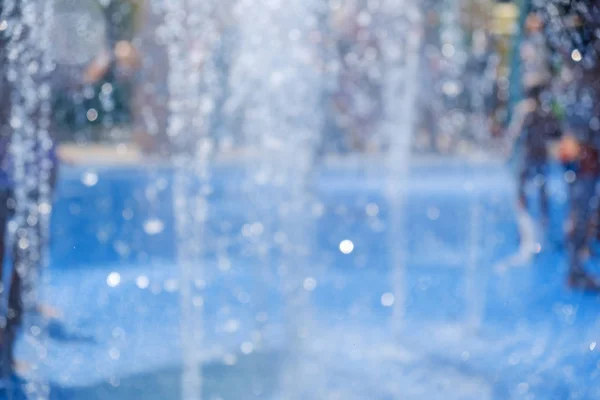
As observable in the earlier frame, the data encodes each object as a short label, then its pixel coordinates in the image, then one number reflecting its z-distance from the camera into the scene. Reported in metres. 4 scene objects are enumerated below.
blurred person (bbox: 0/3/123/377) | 5.76
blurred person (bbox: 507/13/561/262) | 9.05
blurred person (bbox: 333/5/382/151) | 18.52
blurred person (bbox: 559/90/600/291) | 8.54
